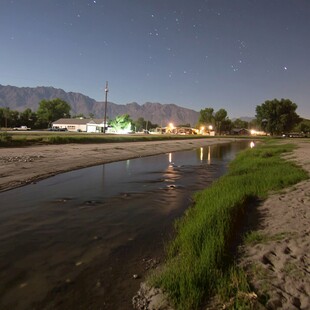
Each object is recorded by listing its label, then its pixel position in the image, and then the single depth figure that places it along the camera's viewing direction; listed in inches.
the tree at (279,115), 4956.2
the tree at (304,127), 7088.1
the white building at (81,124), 4911.4
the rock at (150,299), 189.8
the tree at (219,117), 7057.1
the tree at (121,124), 4684.1
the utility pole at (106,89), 3015.5
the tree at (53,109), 5669.3
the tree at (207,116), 7190.0
